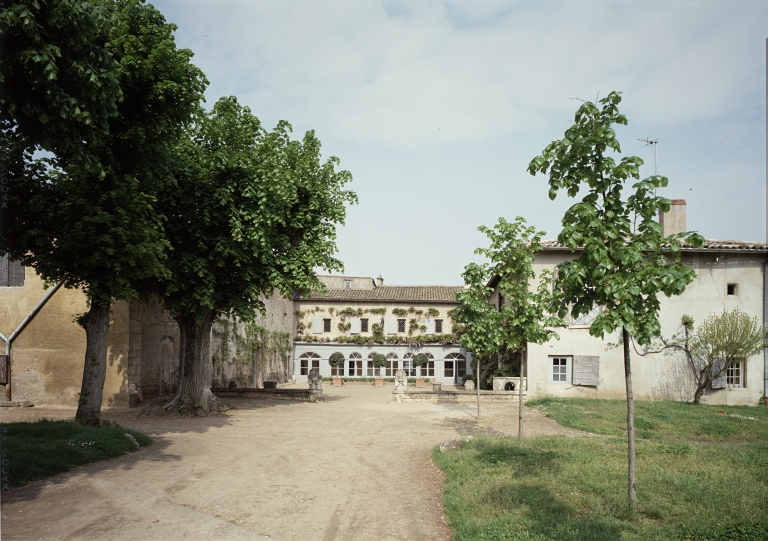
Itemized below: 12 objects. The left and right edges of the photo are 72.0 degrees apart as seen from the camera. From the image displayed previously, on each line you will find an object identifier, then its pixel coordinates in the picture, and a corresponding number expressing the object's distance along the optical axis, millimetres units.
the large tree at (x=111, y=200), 11039
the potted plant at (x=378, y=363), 38094
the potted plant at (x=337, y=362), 38125
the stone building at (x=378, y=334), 38219
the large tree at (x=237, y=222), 15539
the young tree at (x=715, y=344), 19703
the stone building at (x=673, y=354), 21688
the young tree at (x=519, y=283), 11703
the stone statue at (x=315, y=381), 25203
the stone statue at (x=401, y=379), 25644
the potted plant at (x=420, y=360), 37625
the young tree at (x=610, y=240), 5773
